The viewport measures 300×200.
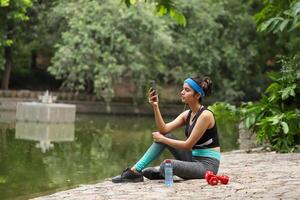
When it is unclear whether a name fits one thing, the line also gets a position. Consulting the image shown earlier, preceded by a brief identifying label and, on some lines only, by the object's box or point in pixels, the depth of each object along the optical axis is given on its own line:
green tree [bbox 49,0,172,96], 29.91
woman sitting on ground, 7.09
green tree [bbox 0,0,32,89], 29.24
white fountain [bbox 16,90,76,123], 23.12
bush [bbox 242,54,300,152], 11.12
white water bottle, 6.95
